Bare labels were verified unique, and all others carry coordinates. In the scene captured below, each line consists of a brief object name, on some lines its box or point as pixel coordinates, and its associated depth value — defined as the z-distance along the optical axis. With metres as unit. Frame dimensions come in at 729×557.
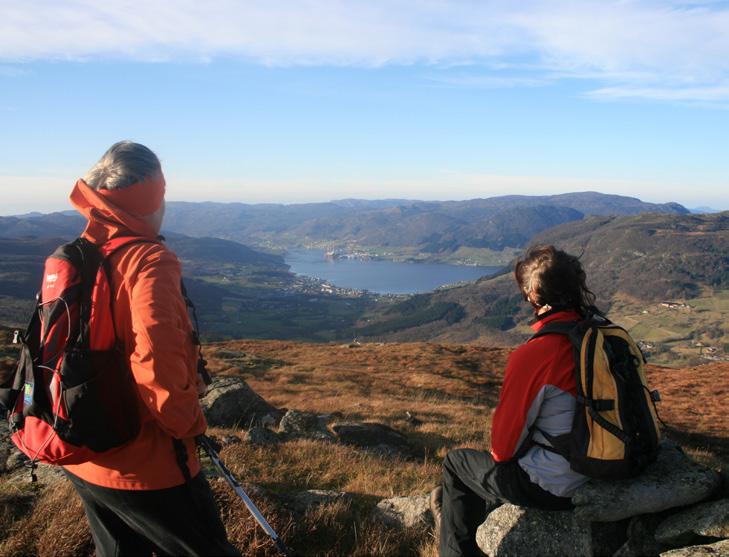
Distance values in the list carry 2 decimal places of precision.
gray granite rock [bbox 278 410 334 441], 10.27
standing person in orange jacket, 2.81
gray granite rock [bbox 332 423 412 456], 10.22
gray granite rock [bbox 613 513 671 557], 4.27
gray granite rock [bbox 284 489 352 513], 5.56
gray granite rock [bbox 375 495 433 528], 5.45
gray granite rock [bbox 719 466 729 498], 4.34
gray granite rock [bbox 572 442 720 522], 3.92
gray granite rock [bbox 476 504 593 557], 4.14
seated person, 3.80
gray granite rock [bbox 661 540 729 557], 3.79
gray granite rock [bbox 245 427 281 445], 8.86
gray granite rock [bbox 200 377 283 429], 11.65
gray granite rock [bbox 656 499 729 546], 3.97
